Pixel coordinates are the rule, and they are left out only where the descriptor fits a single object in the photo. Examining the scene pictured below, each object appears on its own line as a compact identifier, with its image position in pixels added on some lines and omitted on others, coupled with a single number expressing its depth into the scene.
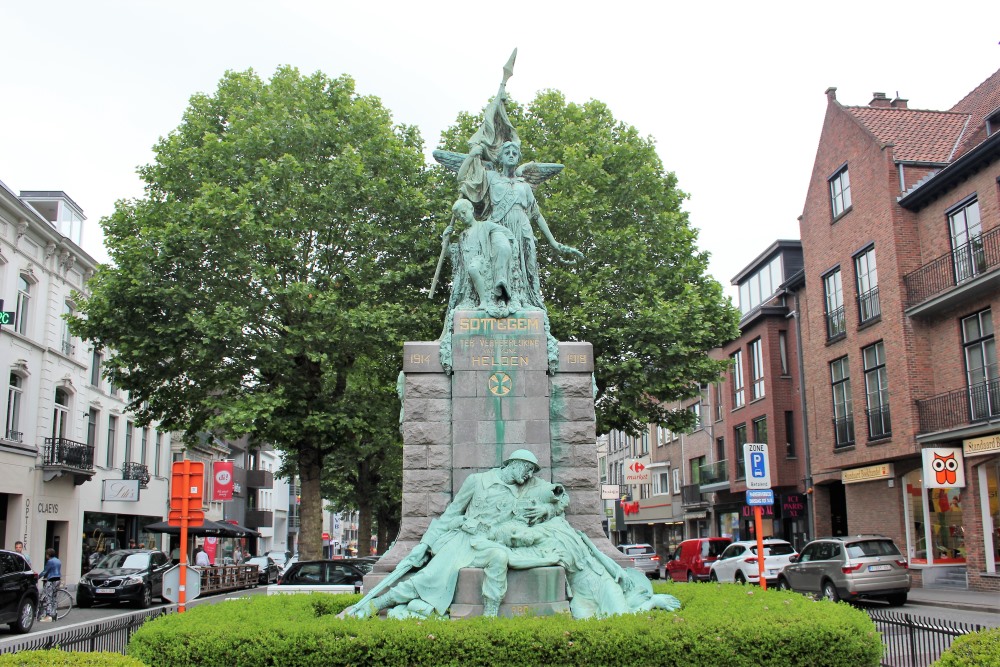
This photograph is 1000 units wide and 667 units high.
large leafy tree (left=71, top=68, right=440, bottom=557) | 22.20
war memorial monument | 9.15
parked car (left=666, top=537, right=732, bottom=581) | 30.53
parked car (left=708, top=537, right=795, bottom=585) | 24.98
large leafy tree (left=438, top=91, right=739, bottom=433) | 23.20
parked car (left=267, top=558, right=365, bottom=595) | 18.38
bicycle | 22.35
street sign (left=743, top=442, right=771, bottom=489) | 15.49
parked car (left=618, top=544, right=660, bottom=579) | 36.44
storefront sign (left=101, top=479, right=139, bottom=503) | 35.75
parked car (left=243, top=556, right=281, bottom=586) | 38.59
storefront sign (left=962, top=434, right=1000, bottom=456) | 22.80
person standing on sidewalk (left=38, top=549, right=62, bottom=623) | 20.22
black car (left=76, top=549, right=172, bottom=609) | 24.19
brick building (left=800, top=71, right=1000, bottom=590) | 24.05
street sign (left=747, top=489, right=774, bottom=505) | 15.27
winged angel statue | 12.33
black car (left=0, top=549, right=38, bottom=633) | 17.05
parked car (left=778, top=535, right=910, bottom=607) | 20.08
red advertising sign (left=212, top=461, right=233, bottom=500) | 28.22
